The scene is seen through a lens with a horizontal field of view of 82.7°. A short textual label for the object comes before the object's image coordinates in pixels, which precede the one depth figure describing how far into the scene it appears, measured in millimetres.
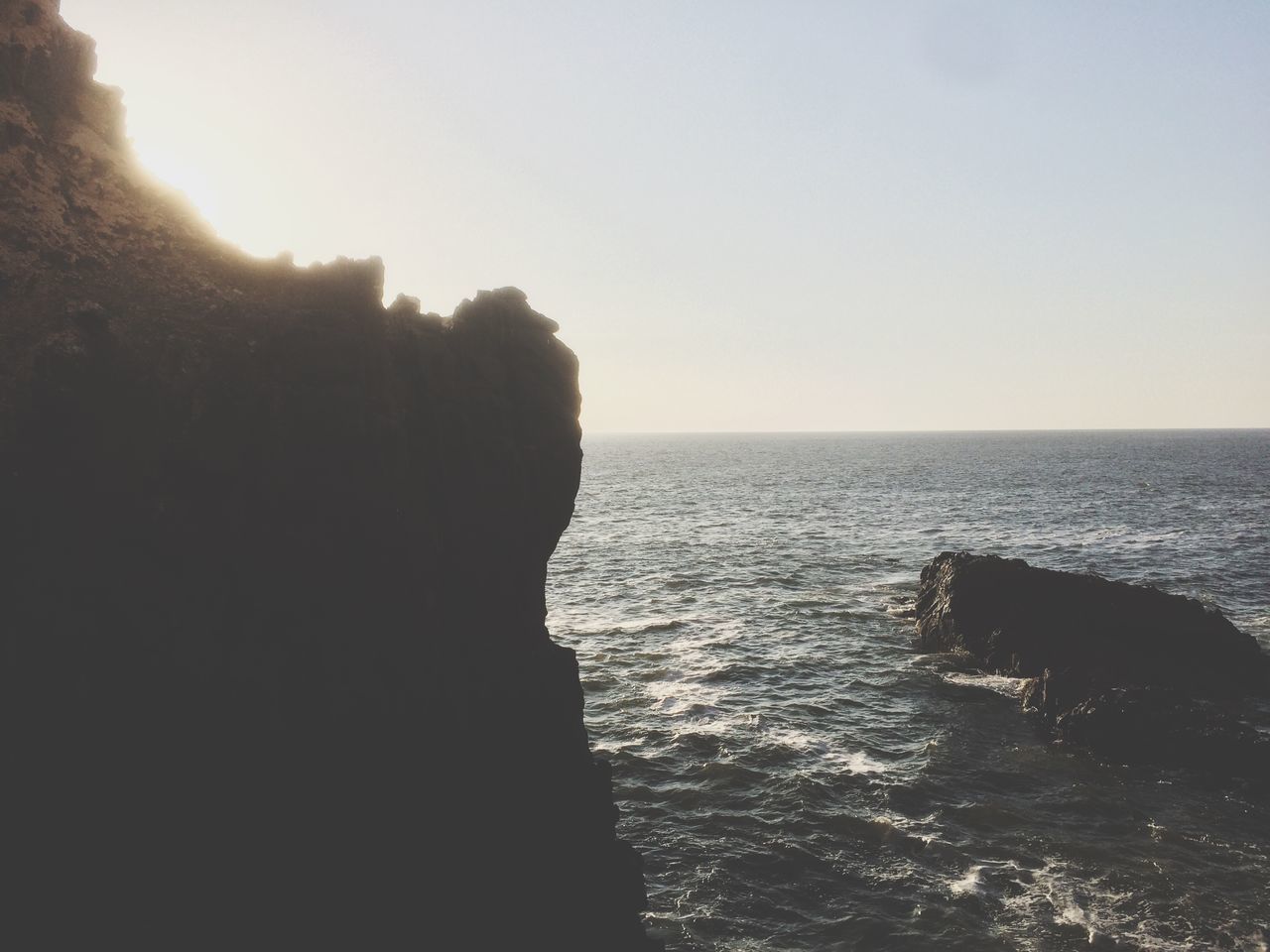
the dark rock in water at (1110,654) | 23109
